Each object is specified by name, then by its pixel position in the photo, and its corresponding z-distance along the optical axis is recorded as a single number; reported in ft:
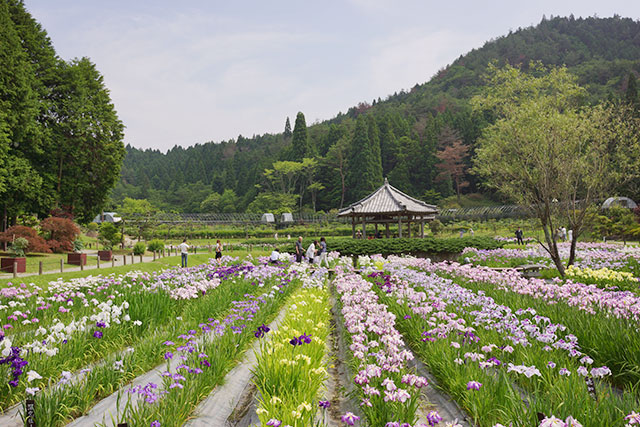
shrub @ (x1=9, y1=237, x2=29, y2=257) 60.80
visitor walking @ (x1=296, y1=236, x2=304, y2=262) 54.44
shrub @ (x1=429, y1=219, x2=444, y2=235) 135.54
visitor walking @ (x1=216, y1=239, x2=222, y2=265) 58.39
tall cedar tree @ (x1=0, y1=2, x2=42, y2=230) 63.67
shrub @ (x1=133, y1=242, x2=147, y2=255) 80.53
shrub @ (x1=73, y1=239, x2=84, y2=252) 78.40
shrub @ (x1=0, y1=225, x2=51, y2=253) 64.75
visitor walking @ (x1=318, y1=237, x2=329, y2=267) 50.01
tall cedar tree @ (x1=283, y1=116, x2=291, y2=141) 341.43
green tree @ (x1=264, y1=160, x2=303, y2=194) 217.56
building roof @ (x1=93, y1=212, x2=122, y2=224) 170.64
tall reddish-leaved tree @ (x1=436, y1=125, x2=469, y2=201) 212.02
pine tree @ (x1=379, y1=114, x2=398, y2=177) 234.58
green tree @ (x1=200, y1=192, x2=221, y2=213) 236.02
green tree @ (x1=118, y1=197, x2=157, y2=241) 111.80
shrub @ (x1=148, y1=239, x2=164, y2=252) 86.68
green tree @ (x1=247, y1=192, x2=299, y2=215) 203.72
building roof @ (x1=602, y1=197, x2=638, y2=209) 127.03
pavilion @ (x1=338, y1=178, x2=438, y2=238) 74.69
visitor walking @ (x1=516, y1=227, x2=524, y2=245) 90.27
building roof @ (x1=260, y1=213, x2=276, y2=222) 186.34
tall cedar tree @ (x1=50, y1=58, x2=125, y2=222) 86.58
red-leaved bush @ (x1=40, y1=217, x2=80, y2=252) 71.41
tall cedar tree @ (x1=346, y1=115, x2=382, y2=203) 203.00
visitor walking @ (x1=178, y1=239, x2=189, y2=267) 59.21
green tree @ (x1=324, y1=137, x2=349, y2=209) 226.79
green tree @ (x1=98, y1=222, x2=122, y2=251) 88.58
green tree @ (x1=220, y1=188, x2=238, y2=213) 234.58
